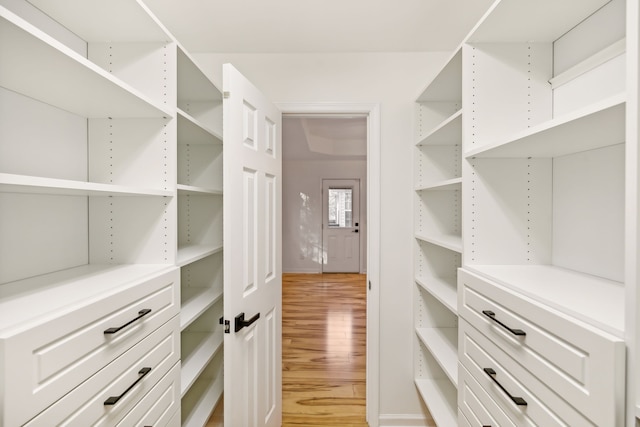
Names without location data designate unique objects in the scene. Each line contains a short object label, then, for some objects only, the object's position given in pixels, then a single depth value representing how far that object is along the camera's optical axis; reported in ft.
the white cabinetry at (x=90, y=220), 2.43
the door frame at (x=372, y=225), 7.17
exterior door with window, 22.45
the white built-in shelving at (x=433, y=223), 6.97
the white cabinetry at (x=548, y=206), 2.19
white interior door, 4.59
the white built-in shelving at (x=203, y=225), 6.67
